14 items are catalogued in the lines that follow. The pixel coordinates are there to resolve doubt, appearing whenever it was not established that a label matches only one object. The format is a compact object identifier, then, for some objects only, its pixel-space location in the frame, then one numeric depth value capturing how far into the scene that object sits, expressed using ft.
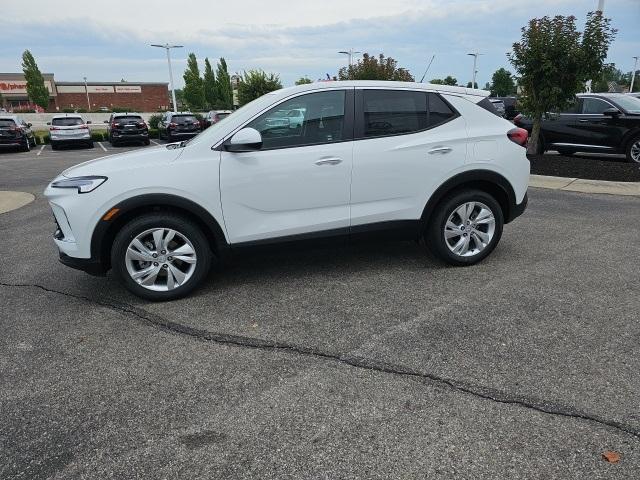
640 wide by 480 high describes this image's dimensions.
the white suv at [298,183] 13.50
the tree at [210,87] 206.28
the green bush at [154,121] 107.24
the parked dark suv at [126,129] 79.25
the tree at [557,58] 35.22
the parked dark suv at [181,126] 78.84
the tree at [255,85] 104.12
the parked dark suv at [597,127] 36.78
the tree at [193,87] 185.06
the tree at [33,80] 186.70
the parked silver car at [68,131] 76.28
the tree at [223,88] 204.23
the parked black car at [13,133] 68.03
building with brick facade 232.94
